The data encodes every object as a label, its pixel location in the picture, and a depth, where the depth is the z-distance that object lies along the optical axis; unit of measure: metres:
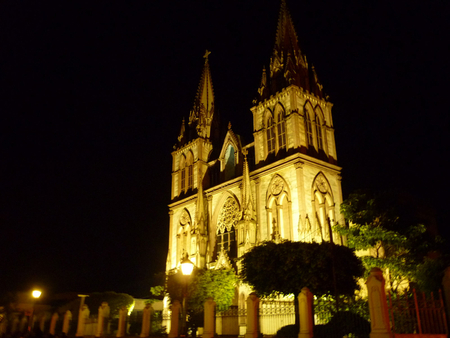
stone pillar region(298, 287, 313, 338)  16.86
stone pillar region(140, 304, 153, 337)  23.62
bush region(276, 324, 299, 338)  19.98
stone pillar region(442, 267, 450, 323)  13.41
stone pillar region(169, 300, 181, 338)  22.08
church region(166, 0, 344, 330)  35.75
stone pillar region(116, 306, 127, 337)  25.07
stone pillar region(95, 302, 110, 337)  26.38
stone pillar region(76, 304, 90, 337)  28.77
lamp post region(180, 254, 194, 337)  17.56
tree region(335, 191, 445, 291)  24.59
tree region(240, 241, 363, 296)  23.61
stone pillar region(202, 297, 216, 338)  20.20
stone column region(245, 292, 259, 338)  18.47
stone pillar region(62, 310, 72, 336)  30.10
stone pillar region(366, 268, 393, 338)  14.05
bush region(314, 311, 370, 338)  16.77
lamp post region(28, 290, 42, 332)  24.49
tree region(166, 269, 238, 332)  32.22
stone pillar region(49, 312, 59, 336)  31.12
